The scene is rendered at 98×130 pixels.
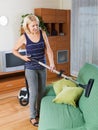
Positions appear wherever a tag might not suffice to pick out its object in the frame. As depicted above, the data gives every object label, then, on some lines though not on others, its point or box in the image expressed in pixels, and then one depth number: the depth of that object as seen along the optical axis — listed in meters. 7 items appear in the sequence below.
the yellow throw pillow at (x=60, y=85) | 1.93
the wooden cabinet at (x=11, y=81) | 2.92
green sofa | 1.36
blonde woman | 1.76
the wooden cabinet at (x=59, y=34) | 3.41
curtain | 3.28
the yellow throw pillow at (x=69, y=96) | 1.72
